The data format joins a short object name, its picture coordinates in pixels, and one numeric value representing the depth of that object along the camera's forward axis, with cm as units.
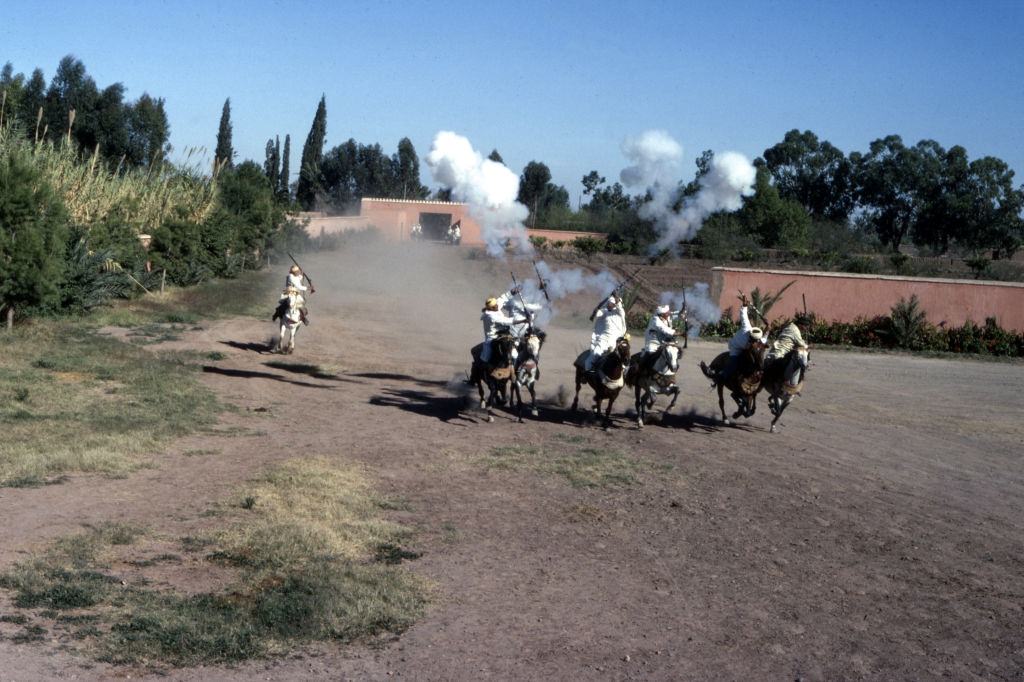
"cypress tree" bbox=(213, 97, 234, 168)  7104
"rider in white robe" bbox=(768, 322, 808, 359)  1883
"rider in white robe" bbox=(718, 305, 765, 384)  1820
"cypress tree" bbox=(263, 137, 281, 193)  7962
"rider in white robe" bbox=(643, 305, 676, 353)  1827
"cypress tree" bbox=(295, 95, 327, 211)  7619
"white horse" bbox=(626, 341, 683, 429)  1759
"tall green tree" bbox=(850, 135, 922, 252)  6625
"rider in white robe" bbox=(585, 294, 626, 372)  1827
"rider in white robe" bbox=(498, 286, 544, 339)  1914
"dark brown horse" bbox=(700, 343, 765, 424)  1802
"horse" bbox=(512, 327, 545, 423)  1850
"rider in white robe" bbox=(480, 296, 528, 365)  1861
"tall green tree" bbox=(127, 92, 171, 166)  6594
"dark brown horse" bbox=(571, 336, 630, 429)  1739
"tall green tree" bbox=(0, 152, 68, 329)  2153
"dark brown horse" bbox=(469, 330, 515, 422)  1800
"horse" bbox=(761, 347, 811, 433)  1820
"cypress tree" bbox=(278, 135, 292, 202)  7838
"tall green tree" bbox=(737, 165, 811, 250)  4431
